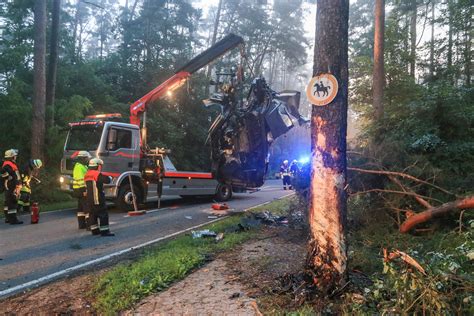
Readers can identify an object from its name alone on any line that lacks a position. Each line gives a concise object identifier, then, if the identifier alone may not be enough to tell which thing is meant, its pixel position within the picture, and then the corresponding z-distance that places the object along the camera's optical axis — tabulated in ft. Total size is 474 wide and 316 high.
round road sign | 12.31
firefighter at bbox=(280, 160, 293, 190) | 59.73
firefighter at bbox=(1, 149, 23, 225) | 27.50
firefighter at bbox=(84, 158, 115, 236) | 24.14
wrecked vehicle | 31.48
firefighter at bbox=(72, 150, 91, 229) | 26.09
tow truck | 32.17
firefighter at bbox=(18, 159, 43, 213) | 30.04
